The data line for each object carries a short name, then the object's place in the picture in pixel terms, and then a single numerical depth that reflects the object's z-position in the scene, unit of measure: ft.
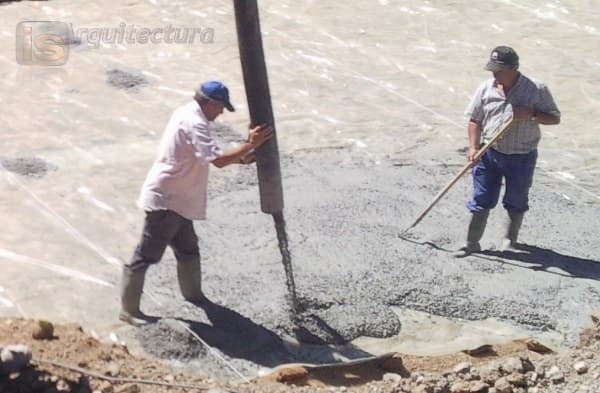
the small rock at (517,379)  40.55
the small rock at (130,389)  36.06
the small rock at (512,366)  41.04
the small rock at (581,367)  41.93
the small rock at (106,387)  35.78
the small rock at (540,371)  41.70
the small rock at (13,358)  33.58
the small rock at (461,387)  39.75
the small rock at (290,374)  40.37
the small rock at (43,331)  39.17
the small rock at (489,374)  40.55
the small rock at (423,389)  39.11
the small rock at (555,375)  41.39
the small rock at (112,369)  36.88
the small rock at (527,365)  41.57
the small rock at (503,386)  40.06
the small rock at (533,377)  41.21
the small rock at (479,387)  39.86
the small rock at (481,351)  44.62
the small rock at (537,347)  45.01
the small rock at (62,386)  34.63
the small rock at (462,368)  40.88
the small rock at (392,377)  40.47
